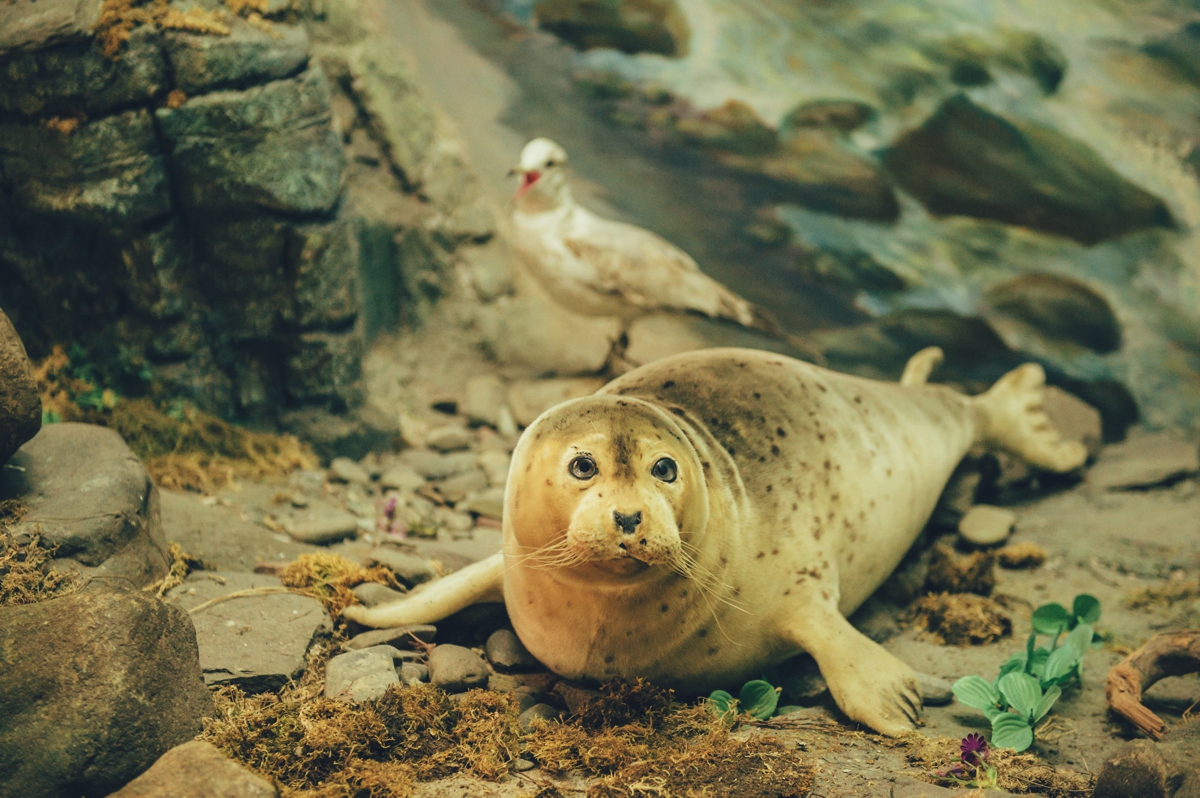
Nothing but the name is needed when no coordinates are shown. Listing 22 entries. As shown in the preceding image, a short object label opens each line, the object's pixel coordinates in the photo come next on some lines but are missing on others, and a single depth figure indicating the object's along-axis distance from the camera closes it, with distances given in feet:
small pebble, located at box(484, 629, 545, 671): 10.28
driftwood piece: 9.59
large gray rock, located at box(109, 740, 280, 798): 6.86
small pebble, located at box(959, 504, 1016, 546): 15.44
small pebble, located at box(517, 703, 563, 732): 9.22
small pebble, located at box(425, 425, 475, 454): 17.51
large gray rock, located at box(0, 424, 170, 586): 9.49
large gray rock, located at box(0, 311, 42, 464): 9.11
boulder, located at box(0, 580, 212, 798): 7.07
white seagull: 18.43
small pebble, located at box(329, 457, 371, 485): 15.65
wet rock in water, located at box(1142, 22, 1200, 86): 17.11
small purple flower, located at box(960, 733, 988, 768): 8.61
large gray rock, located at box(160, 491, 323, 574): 11.41
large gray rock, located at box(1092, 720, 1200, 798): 7.32
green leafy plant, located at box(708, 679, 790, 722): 9.61
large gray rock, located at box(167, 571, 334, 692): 9.11
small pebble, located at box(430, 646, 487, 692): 9.72
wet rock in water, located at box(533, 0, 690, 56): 19.94
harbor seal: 8.62
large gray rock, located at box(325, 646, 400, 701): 8.95
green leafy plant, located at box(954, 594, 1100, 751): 9.15
